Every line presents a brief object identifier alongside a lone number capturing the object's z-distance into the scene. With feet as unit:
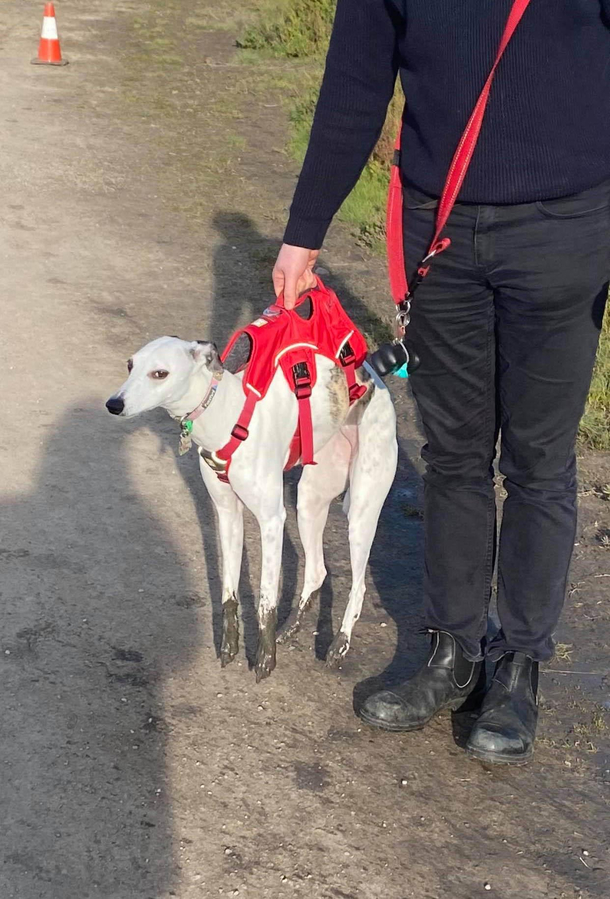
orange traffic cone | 38.78
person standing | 9.09
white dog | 10.46
